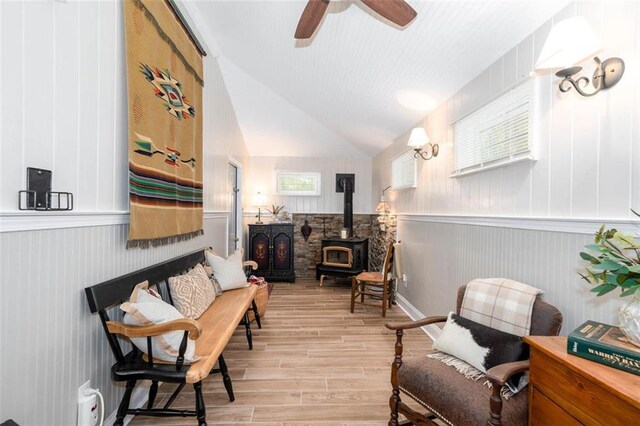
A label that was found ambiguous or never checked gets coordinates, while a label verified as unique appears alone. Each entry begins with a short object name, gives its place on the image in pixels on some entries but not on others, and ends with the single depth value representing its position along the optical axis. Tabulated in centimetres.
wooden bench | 147
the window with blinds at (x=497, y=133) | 181
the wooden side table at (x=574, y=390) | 84
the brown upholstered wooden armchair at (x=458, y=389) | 123
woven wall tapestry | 180
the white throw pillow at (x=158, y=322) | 151
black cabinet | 525
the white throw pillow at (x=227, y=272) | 286
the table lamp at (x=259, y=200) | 562
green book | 91
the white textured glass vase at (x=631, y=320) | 95
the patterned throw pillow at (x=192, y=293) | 212
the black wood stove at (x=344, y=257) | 478
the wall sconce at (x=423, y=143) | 299
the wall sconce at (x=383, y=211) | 462
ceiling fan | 158
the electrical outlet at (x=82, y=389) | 147
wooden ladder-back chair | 356
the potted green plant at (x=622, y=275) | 93
